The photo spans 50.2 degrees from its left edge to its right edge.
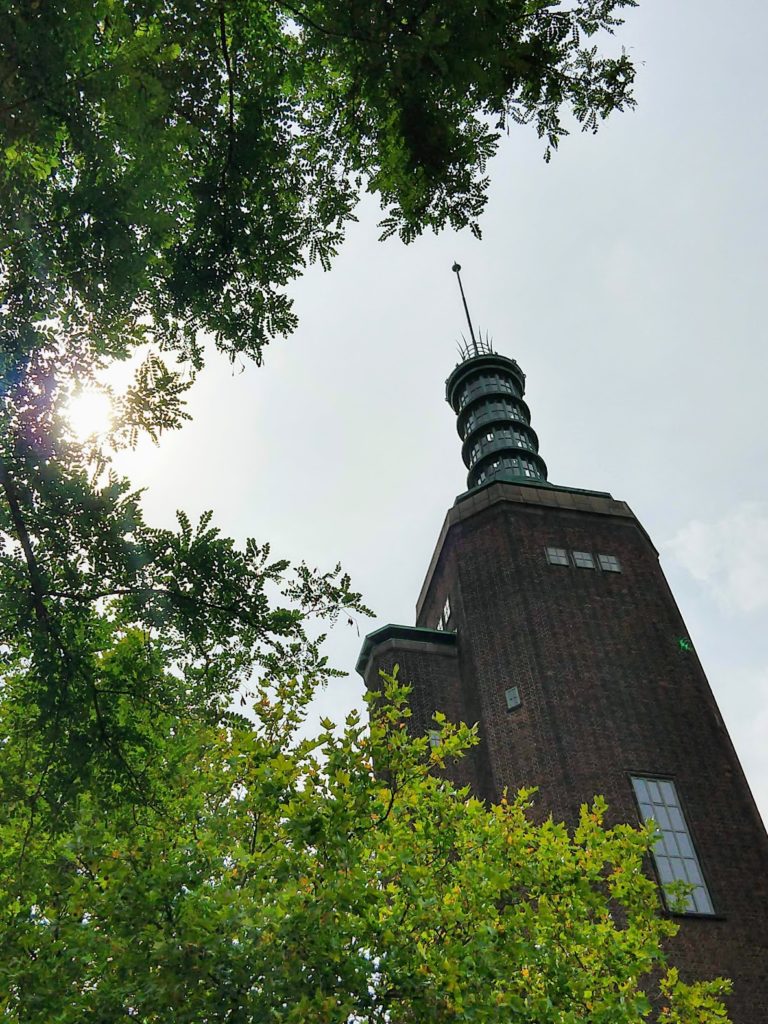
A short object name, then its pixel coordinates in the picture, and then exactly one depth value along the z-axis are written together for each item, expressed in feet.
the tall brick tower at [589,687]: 63.98
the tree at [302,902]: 23.54
